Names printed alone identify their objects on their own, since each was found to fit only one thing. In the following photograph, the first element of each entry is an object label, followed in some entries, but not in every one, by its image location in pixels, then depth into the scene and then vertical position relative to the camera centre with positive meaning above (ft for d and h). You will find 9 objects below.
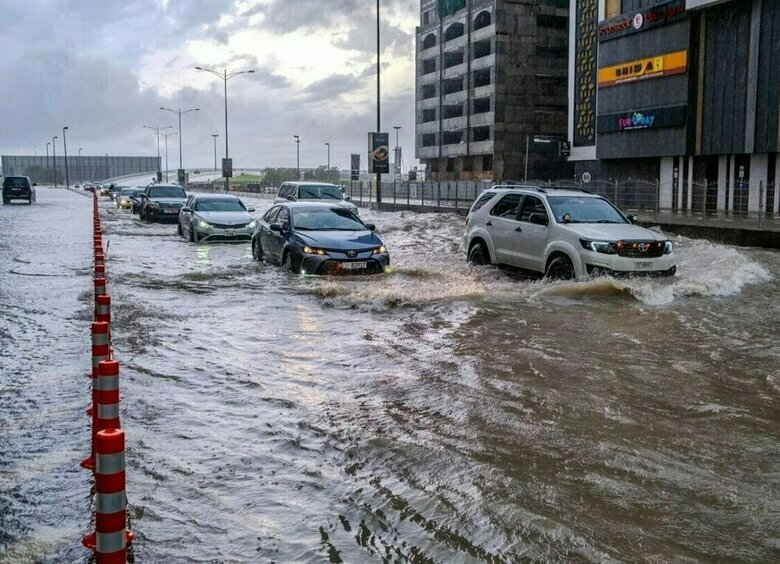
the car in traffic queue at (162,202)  107.55 -2.68
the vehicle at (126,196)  163.32 -2.99
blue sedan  46.09 -3.49
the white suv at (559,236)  40.19 -2.86
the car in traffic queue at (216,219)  71.87 -3.31
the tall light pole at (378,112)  140.36 +12.23
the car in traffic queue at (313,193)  83.35 -1.12
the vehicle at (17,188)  171.12 -1.21
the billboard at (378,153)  143.33 +5.18
